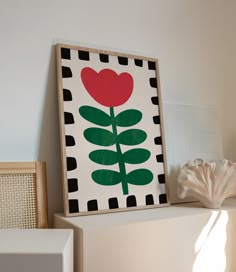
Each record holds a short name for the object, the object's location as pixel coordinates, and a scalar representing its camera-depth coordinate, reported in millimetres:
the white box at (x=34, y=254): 997
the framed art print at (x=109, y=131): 1470
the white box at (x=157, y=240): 1248
